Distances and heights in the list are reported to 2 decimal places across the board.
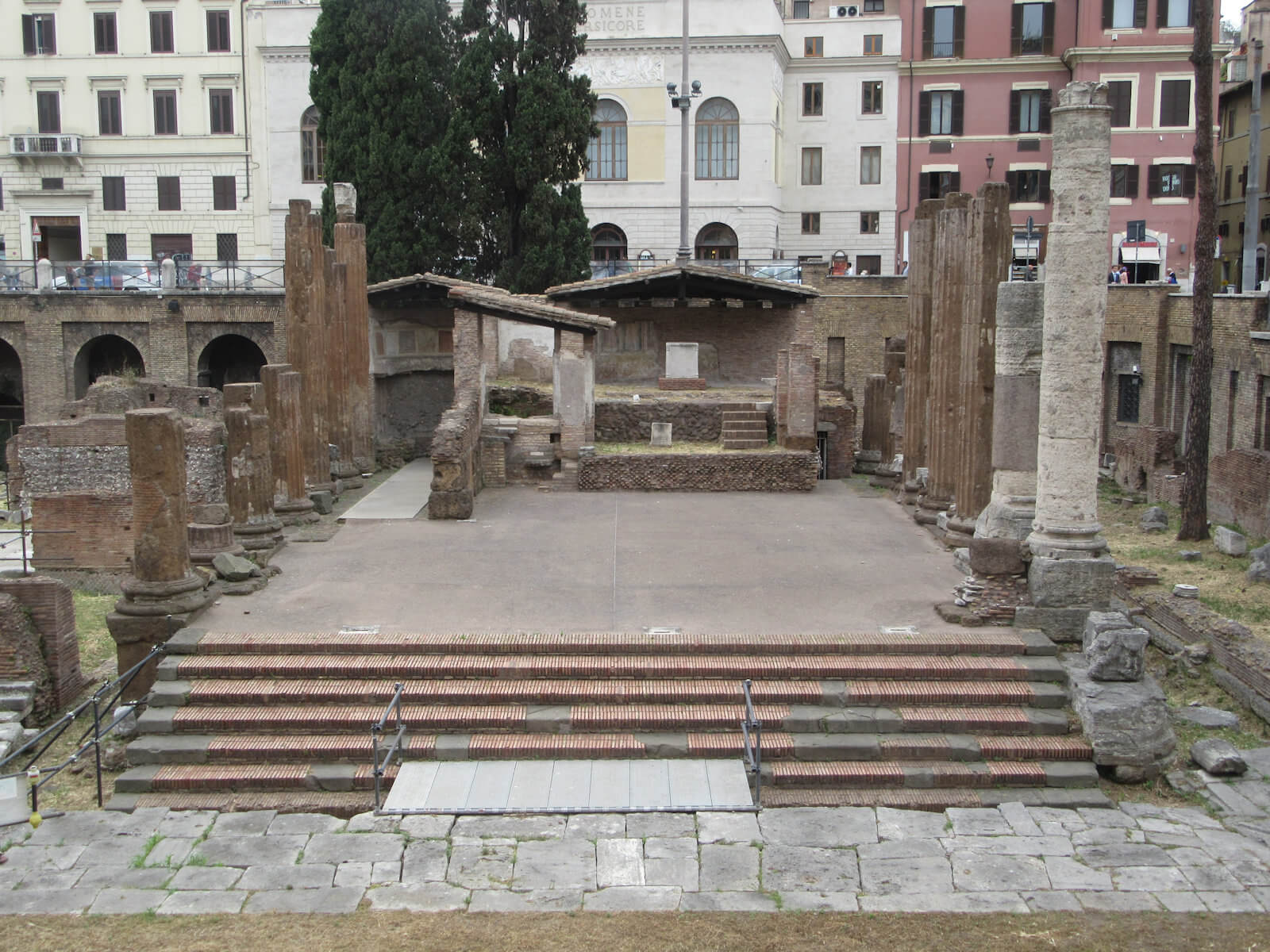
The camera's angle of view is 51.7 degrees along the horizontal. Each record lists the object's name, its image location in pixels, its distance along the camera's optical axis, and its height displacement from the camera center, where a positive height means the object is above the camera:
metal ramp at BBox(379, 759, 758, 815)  9.78 -3.27
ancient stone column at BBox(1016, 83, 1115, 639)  11.58 -0.21
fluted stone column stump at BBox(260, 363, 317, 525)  17.73 -1.19
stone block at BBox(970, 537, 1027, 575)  12.19 -1.86
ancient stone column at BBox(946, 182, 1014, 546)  14.55 +0.32
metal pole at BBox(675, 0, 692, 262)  26.73 +3.93
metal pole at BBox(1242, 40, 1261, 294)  25.17 +3.38
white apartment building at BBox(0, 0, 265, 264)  40.59 +7.20
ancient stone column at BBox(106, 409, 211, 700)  12.05 -1.53
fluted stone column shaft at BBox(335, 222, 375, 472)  22.05 +0.34
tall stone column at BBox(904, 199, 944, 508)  18.33 +0.21
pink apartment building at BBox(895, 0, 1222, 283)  37.94 +7.77
